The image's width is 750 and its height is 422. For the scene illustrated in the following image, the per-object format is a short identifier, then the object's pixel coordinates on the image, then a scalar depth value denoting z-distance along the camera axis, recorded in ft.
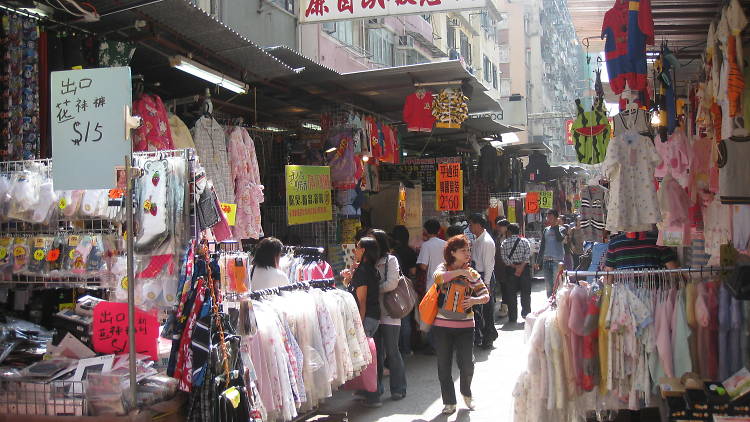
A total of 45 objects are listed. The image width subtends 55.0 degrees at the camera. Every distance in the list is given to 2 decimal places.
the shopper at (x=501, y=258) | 44.04
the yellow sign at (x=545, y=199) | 71.10
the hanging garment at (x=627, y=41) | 17.88
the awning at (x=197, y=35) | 19.03
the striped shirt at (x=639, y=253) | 22.26
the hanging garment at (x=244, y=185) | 25.98
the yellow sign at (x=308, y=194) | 28.78
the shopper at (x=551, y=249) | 44.55
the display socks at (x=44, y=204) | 16.74
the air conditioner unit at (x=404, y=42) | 88.80
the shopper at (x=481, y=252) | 33.60
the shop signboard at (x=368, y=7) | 27.99
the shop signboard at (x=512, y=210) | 65.72
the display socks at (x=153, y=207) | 14.83
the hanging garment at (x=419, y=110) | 34.24
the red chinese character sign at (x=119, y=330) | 15.37
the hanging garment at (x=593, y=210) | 27.73
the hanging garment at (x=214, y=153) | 24.43
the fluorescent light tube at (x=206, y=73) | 21.24
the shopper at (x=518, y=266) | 42.69
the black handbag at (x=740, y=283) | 15.34
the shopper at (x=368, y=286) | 25.30
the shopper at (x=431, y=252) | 32.65
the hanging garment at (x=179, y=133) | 23.16
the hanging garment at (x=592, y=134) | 31.27
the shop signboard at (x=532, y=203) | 69.62
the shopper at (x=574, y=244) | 48.57
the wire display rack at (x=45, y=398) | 14.20
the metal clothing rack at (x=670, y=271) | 16.80
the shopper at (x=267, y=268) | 21.94
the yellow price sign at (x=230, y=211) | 17.78
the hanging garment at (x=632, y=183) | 19.43
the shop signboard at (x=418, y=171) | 47.50
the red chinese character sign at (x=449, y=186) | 45.39
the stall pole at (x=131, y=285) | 13.65
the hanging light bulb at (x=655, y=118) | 21.22
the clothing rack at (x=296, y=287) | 18.53
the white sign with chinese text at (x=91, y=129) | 13.44
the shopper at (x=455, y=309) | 23.57
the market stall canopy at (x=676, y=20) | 18.23
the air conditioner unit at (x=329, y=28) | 63.04
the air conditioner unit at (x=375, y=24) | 77.71
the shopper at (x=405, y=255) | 35.13
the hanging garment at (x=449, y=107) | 33.91
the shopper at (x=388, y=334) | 26.02
